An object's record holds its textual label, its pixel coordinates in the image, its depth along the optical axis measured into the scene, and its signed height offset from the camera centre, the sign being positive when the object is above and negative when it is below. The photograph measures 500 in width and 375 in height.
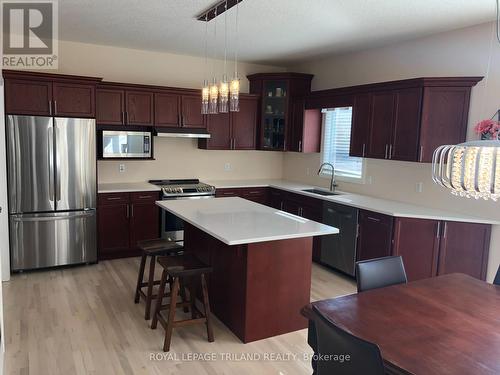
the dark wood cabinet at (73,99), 4.41 +0.41
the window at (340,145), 5.35 +0.02
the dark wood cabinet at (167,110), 5.32 +0.40
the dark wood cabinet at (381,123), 4.37 +0.28
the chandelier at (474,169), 1.71 -0.08
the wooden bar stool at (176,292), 2.98 -1.20
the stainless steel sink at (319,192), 5.36 -0.63
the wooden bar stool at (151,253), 3.49 -1.03
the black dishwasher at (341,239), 4.52 -1.09
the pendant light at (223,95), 3.19 +0.38
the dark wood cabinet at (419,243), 3.96 -0.94
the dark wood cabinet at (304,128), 5.75 +0.25
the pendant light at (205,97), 3.43 +0.38
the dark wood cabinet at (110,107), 4.95 +0.38
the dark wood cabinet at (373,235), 4.09 -0.92
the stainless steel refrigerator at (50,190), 4.27 -0.61
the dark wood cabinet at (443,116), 3.98 +0.35
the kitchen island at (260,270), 3.06 -1.03
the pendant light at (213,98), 3.31 +0.36
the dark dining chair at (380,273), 2.38 -0.77
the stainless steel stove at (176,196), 5.17 -0.73
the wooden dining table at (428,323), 1.54 -0.81
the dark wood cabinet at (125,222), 4.91 -1.06
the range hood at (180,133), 5.26 +0.10
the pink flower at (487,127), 2.96 +0.19
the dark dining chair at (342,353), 1.41 -0.77
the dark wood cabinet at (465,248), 3.82 -0.94
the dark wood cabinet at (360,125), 4.64 +0.27
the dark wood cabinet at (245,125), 5.96 +0.27
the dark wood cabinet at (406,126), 4.07 +0.25
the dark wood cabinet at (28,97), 4.21 +0.39
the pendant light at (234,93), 3.10 +0.38
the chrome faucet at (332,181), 5.45 -0.48
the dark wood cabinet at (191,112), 5.50 +0.40
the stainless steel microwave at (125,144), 5.01 -0.08
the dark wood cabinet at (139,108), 5.13 +0.40
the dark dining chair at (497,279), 2.56 -0.82
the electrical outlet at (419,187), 4.45 -0.42
